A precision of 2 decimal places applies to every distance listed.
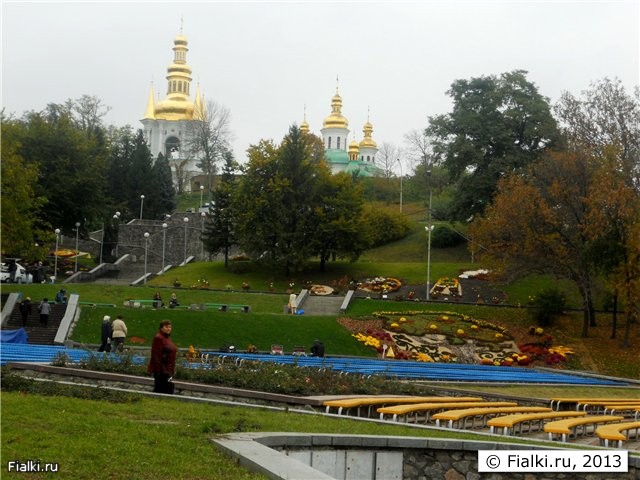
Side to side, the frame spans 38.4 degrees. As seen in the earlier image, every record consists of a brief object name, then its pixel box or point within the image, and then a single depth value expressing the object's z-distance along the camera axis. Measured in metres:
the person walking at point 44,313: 33.22
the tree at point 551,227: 41.00
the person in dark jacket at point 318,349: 29.75
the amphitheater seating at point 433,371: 25.69
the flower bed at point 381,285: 48.22
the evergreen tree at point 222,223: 56.53
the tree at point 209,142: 87.06
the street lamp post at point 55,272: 49.57
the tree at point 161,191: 76.94
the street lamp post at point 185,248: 60.75
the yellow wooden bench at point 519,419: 15.94
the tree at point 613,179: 39.06
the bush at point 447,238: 64.62
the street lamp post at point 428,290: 47.04
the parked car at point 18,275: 46.78
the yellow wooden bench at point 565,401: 22.19
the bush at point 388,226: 68.25
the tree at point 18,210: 38.22
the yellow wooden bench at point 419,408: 16.17
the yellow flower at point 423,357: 35.21
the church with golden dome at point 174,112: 108.12
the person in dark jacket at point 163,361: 15.11
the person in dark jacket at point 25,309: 33.69
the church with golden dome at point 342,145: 108.19
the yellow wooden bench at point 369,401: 16.34
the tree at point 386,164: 103.18
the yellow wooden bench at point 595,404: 21.77
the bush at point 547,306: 42.06
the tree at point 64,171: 55.53
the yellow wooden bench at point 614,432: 15.24
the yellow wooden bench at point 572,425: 15.78
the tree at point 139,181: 76.38
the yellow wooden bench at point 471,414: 16.19
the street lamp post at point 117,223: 68.46
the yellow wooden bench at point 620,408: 21.77
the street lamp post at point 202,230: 61.16
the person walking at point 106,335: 26.51
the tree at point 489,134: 56.72
